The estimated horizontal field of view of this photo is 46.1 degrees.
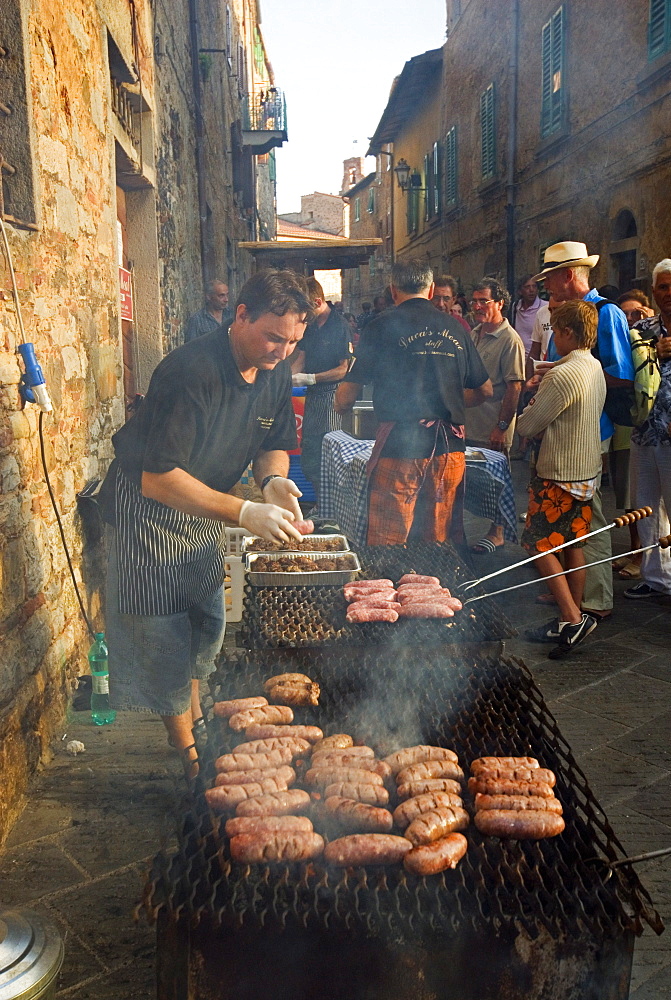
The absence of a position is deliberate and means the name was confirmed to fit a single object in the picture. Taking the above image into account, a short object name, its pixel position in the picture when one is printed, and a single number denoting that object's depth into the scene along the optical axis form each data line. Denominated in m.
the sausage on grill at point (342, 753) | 2.59
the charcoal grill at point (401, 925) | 1.87
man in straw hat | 5.45
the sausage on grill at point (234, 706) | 2.87
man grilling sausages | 3.14
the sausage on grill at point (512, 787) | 2.35
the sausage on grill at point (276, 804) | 2.27
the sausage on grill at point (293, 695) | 2.97
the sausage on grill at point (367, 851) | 2.10
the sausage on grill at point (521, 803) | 2.27
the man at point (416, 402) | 5.12
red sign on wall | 7.10
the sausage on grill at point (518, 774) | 2.40
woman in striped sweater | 4.95
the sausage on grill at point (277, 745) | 2.62
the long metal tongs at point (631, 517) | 3.20
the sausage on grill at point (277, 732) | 2.74
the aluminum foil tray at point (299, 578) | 4.12
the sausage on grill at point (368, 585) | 3.89
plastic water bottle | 4.38
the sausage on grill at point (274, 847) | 2.08
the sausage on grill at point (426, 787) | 2.39
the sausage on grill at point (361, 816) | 2.24
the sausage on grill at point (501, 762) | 2.47
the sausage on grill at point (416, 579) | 3.91
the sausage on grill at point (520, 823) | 2.18
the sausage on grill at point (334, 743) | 2.66
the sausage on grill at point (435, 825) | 2.16
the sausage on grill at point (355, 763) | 2.53
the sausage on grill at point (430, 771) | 2.46
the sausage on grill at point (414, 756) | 2.56
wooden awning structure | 15.51
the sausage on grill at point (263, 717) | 2.78
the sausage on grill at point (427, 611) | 3.49
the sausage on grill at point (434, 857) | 2.04
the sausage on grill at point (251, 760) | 2.52
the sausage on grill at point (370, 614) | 3.49
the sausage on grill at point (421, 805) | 2.26
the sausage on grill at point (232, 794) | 2.32
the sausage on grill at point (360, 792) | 2.36
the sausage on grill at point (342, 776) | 2.44
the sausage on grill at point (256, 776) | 2.43
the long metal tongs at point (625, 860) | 1.86
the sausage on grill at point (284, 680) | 3.04
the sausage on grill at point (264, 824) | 2.16
